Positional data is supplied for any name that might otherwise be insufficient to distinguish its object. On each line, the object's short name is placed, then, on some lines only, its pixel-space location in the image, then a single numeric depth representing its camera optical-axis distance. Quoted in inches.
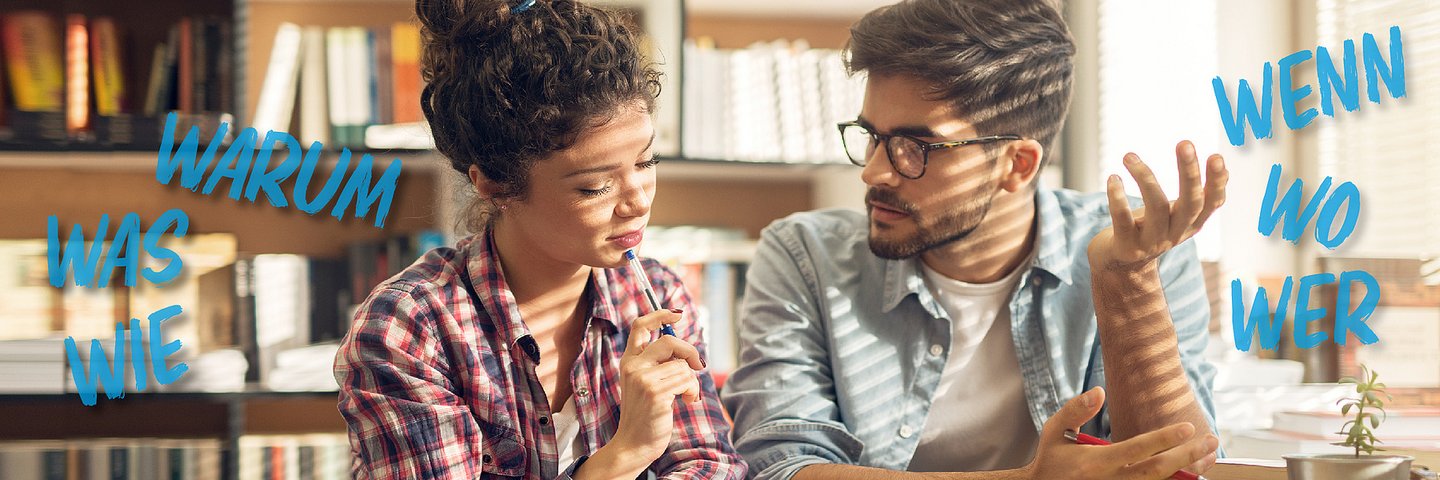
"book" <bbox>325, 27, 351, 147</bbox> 86.6
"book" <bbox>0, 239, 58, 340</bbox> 86.0
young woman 43.9
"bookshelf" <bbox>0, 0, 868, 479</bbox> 93.6
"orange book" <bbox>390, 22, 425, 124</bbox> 87.2
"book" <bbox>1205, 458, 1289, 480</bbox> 41.3
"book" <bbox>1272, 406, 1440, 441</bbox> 52.2
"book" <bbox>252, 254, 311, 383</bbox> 87.1
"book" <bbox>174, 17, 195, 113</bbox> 86.7
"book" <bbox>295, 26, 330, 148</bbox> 86.9
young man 53.0
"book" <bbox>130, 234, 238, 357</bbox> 86.7
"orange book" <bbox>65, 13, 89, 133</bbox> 85.6
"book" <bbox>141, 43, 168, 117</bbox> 87.2
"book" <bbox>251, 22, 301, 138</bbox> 87.1
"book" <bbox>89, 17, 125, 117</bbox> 87.0
